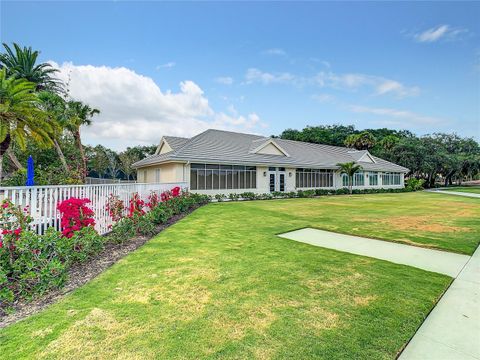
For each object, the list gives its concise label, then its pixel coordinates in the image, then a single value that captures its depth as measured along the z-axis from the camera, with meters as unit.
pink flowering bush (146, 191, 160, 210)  9.80
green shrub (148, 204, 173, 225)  8.81
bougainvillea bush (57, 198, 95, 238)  5.20
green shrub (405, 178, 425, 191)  35.66
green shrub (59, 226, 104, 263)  4.51
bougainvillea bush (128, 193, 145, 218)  8.31
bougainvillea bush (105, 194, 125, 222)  7.27
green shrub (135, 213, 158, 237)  7.48
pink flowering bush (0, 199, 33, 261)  3.88
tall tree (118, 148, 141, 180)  40.34
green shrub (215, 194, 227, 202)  19.12
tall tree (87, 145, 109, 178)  37.68
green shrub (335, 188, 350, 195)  27.68
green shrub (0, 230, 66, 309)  3.63
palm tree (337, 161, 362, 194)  27.53
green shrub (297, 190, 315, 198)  23.92
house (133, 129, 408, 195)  19.14
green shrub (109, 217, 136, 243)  6.41
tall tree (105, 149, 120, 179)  39.31
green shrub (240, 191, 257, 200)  20.48
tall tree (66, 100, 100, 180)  21.09
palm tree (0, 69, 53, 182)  9.24
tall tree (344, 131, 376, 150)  49.22
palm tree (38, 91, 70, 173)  19.38
